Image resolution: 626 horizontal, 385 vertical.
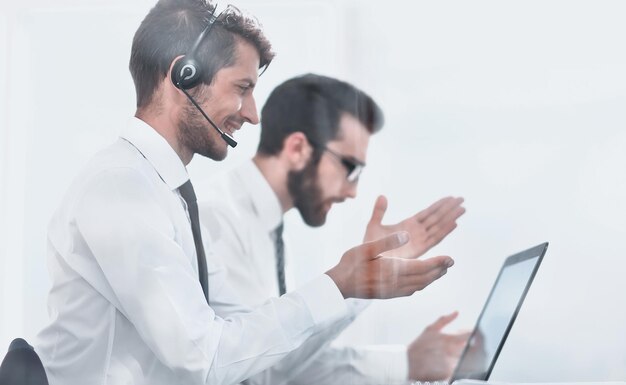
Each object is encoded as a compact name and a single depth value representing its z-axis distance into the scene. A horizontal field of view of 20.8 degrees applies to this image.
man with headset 2.50
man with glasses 2.86
